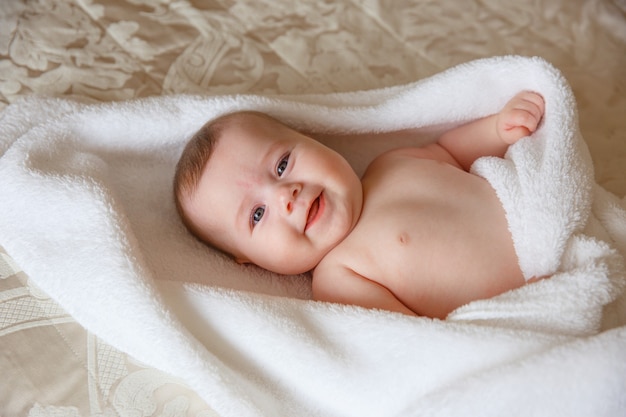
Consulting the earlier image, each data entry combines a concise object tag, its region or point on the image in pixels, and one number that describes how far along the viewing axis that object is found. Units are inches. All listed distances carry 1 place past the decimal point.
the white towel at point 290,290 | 35.4
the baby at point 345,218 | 44.8
